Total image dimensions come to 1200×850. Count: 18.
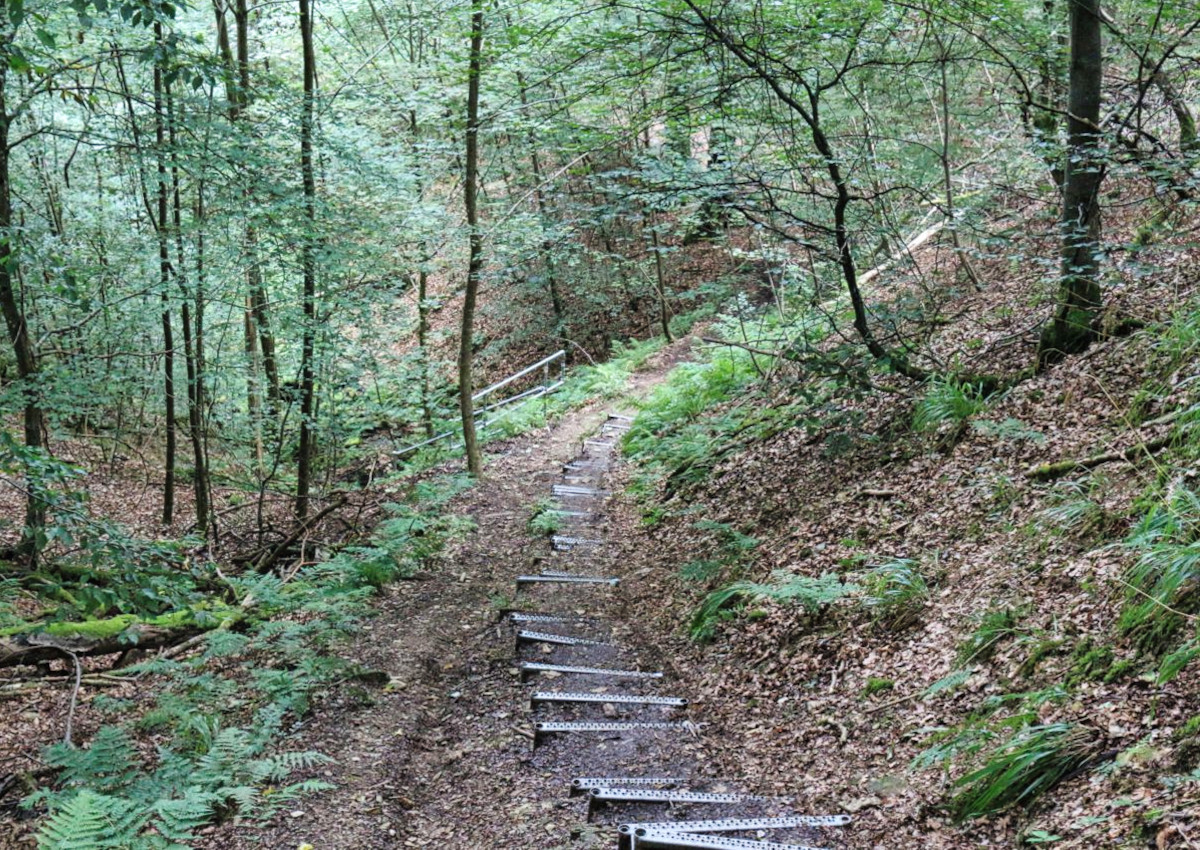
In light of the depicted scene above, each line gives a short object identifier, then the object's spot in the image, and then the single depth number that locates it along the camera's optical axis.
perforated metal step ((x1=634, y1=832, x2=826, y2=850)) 3.50
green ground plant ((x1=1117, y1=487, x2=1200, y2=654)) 3.93
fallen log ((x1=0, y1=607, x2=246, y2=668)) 7.09
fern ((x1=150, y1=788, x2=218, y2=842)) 3.71
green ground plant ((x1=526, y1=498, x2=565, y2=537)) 10.73
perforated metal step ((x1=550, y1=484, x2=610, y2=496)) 12.67
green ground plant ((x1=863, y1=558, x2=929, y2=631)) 5.62
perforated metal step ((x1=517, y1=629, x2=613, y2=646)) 7.04
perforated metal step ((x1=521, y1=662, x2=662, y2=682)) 6.41
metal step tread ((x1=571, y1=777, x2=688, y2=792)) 4.54
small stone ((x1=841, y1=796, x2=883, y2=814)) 4.16
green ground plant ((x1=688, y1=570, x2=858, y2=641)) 6.02
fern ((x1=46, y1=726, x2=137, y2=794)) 5.01
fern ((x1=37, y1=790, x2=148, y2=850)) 3.38
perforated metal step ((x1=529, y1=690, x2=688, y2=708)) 5.82
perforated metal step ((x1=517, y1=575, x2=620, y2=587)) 8.87
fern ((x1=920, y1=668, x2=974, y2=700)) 4.68
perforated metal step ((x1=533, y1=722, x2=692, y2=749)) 5.28
